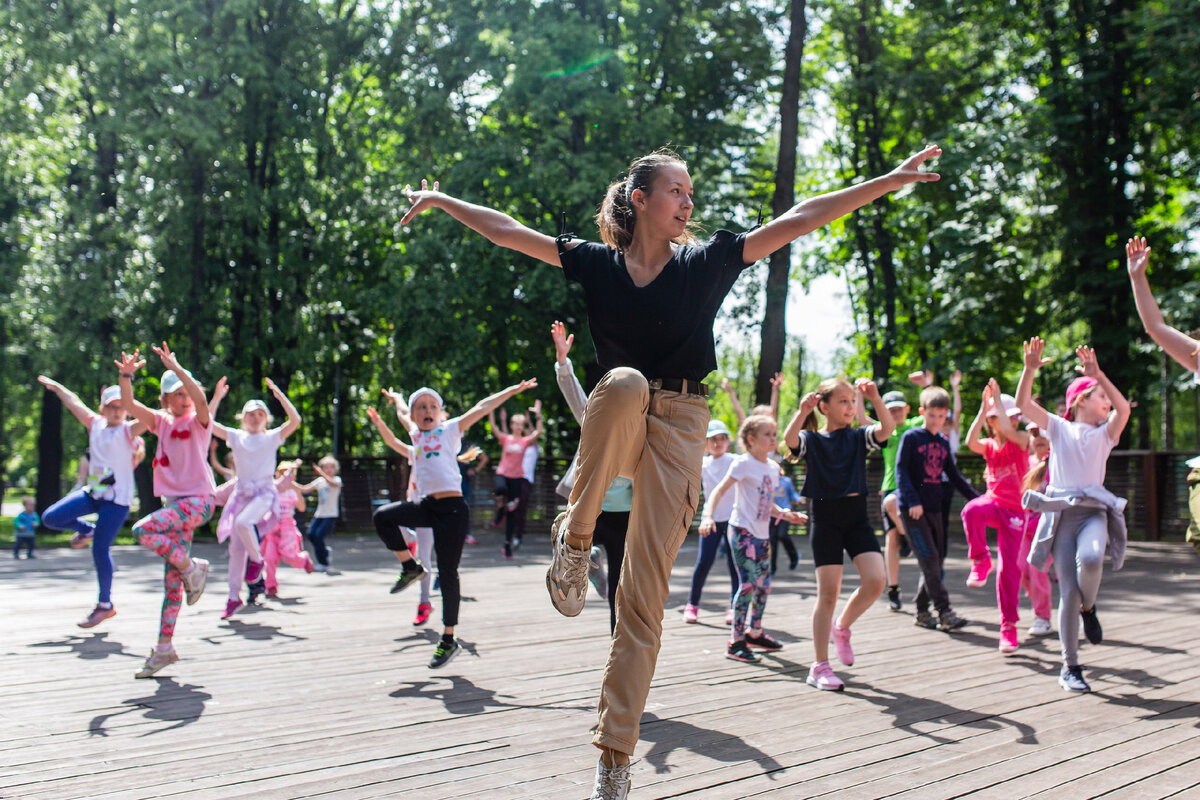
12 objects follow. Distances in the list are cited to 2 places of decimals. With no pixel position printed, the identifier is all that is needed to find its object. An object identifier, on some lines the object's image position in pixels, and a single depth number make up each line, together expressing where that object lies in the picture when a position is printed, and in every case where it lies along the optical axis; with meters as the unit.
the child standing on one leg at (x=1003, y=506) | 7.88
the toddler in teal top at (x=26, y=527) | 16.58
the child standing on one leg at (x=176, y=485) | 6.83
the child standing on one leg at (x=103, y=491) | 8.47
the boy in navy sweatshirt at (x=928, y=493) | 8.73
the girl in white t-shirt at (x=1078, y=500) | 6.41
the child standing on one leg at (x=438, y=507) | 7.52
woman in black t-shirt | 3.49
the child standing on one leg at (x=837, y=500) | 6.54
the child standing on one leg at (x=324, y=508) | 14.43
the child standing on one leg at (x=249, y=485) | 9.93
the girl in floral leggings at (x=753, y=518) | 7.59
